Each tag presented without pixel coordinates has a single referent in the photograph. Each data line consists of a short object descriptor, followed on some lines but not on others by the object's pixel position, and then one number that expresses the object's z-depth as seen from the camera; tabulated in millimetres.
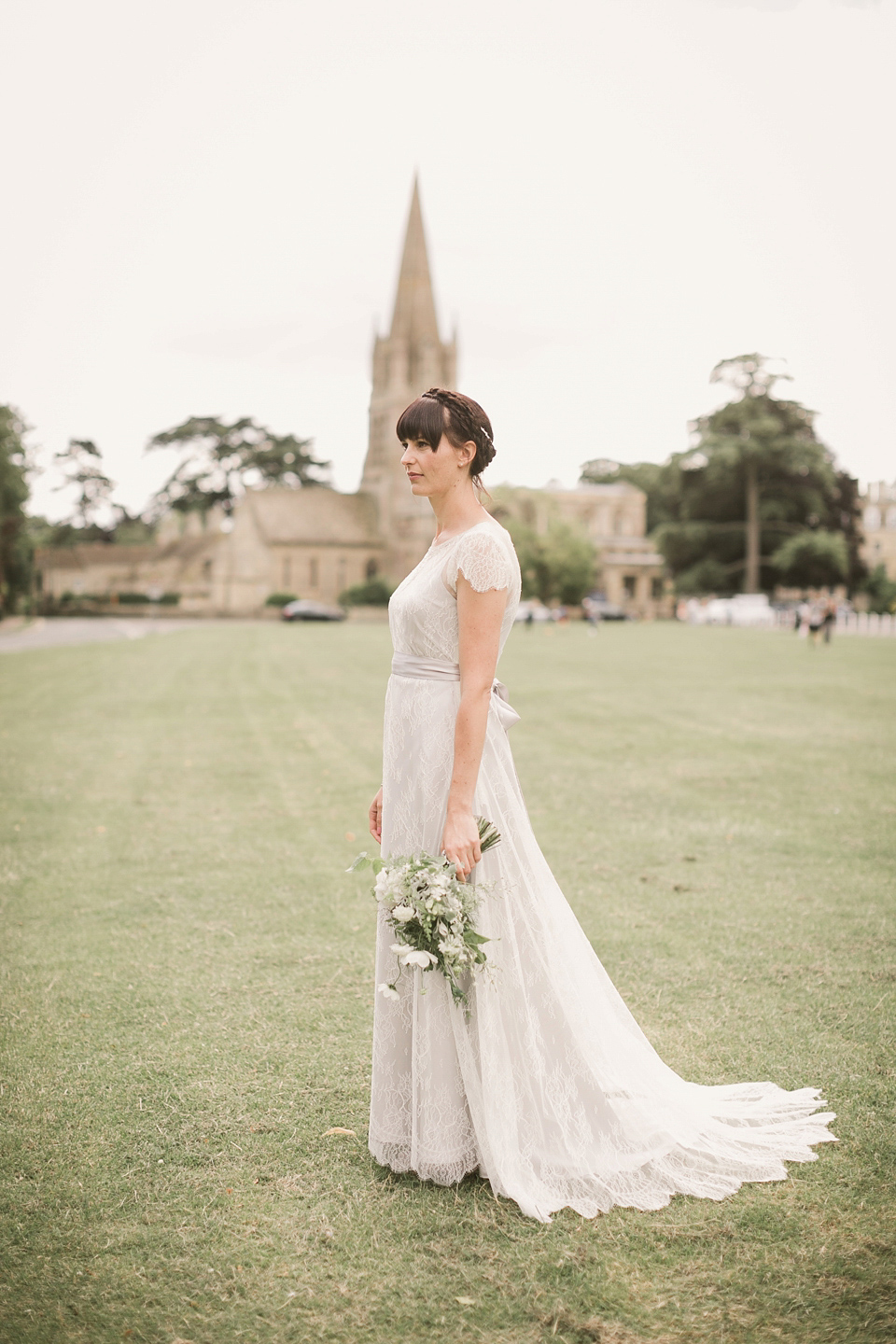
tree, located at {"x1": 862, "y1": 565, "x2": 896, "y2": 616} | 76500
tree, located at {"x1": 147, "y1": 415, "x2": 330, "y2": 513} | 89125
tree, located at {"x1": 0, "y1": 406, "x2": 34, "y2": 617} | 43750
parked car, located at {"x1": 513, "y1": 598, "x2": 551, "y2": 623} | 56988
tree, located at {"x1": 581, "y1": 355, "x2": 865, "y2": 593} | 63969
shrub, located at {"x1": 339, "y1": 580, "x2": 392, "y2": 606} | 69875
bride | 2857
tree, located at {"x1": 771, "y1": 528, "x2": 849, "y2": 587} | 60750
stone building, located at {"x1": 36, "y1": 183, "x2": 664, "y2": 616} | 80375
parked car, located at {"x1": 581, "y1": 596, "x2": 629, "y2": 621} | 69062
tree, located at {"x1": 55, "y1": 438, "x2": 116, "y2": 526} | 99000
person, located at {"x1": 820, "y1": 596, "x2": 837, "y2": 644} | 34550
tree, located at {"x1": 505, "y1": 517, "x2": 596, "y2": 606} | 71188
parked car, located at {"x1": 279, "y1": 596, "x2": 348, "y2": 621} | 64375
